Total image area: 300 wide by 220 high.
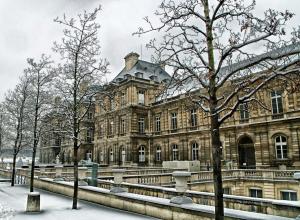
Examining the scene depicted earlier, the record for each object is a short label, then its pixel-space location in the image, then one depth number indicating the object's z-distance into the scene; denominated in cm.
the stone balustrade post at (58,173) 2155
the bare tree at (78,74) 1375
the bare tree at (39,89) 1948
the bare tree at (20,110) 2203
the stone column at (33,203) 1205
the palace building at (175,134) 2698
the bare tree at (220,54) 672
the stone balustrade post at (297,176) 869
